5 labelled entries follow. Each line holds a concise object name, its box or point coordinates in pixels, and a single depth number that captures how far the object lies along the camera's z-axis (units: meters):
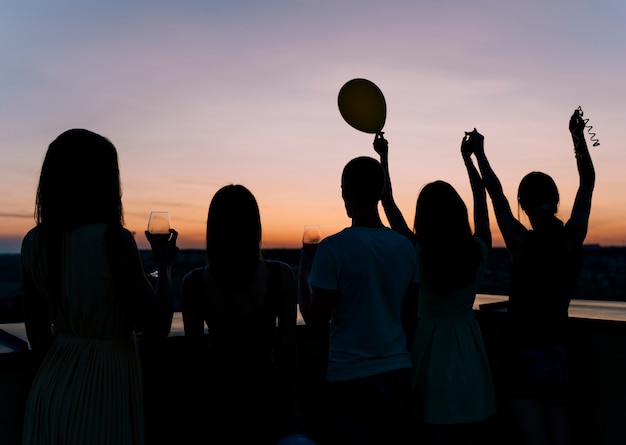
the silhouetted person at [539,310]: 2.81
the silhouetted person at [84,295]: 2.04
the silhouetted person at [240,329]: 2.19
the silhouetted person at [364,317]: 2.35
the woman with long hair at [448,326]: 2.59
